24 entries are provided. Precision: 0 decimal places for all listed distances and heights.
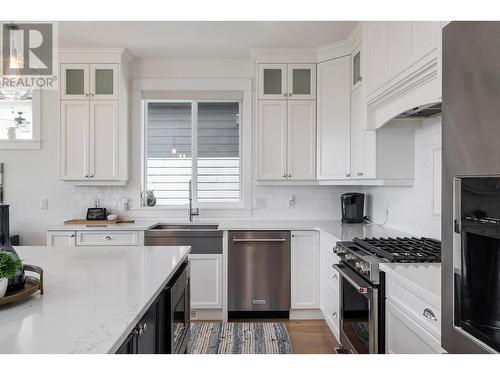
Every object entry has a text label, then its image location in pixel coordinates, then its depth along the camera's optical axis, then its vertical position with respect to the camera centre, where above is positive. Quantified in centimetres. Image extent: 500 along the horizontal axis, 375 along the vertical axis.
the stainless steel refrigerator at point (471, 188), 85 +1
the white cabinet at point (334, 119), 344 +70
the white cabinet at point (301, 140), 364 +51
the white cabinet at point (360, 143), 291 +41
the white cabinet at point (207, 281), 339 -86
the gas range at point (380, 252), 184 -34
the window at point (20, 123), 393 +74
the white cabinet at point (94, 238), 336 -46
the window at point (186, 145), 408 +52
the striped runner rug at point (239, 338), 278 -124
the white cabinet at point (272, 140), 363 +51
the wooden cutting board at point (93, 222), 361 -33
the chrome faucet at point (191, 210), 388 -22
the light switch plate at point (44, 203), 397 -15
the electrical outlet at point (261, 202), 400 -13
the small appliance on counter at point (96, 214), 378 -26
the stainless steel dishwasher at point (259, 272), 341 -78
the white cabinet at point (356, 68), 316 +112
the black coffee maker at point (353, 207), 361 -17
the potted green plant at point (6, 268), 109 -24
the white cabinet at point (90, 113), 363 +78
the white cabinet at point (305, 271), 342 -77
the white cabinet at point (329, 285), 272 -79
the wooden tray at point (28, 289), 111 -33
